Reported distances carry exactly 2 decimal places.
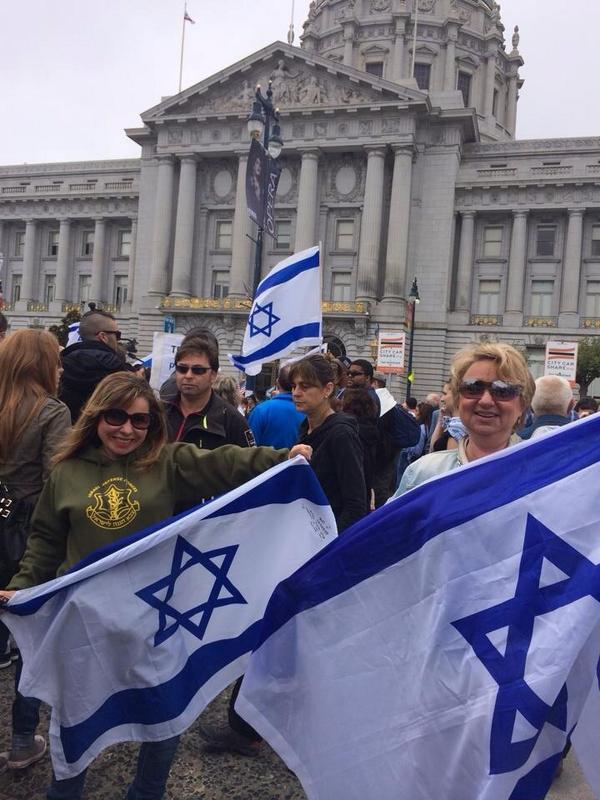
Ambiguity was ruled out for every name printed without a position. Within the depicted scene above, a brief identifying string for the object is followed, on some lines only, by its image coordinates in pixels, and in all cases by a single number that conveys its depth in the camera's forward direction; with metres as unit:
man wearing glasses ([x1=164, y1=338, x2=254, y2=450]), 3.77
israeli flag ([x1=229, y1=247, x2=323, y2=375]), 7.09
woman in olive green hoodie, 2.77
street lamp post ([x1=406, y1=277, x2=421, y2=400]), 25.28
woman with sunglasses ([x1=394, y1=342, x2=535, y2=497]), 2.67
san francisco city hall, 40.78
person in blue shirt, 4.88
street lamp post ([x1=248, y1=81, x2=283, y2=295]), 12.04
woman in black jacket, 3.69
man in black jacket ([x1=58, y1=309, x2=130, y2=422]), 4.50
